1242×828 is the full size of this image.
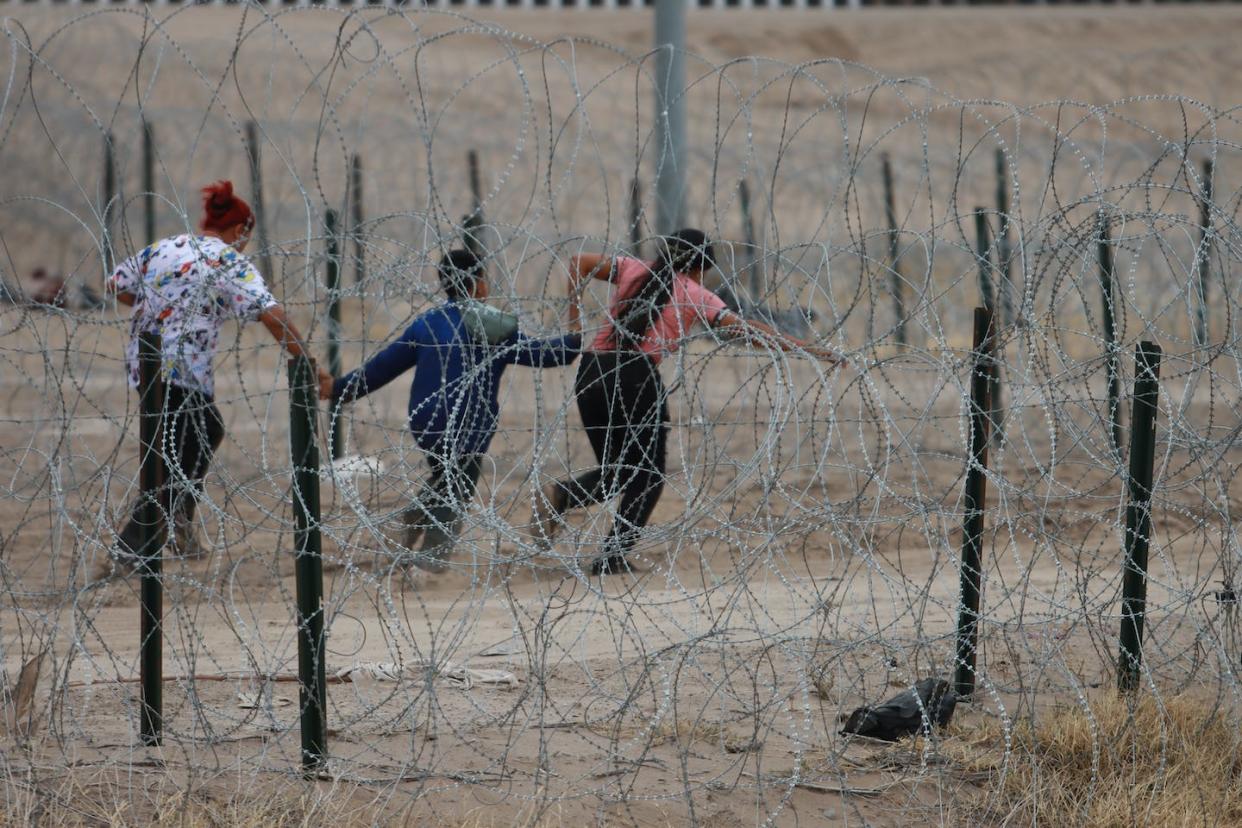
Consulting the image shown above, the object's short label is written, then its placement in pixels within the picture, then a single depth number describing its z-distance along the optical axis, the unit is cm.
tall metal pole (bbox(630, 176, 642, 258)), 2504
